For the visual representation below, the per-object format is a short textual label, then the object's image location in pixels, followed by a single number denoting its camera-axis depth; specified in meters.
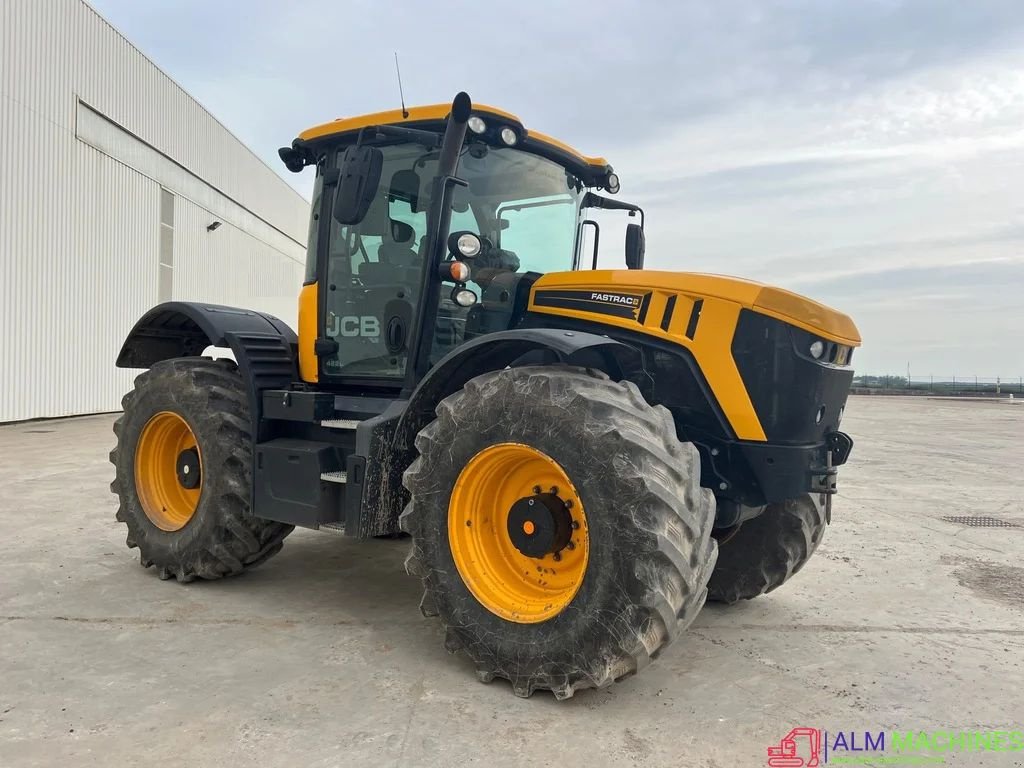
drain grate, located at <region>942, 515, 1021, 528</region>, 7.30
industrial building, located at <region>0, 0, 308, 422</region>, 14.97
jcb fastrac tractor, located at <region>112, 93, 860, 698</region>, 3.14
